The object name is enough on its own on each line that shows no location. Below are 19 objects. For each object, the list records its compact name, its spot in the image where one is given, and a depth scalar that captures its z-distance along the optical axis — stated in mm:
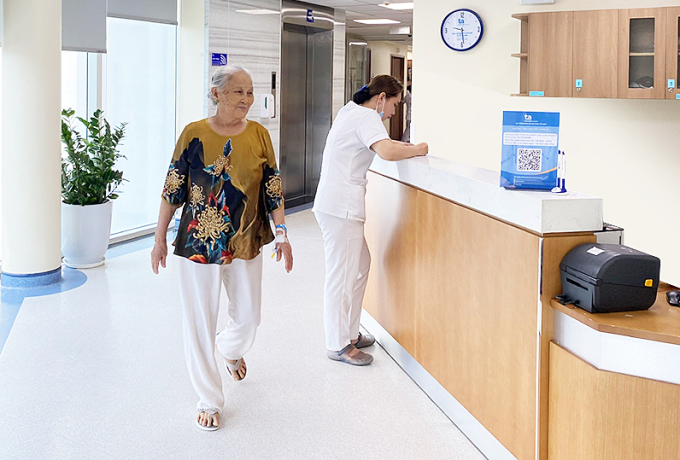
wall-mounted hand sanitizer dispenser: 9359
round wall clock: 6879
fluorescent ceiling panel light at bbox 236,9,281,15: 8922
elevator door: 10469
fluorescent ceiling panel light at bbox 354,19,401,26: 12540
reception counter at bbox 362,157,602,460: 2748
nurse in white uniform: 4164
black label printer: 2510
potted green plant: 6492
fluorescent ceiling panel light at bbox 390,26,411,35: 13773
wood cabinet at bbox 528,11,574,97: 5906
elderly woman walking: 3367
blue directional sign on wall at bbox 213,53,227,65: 8461
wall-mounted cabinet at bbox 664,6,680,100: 5445
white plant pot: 6488
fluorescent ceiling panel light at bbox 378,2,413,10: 10234
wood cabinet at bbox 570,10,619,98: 5699
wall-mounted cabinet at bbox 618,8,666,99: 5512
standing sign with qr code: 2869
